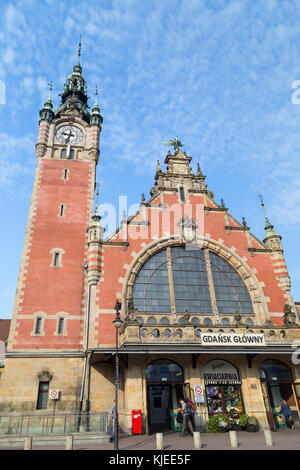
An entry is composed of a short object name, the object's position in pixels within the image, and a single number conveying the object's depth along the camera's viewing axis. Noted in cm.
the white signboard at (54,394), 1920
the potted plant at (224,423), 1728
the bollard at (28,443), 1182
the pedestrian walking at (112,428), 1510
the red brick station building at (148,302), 1906
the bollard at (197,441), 1214
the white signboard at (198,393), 1800
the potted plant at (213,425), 1718
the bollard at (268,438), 1230
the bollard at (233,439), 1228
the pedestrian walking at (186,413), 1590
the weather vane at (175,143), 3217
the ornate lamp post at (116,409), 1166
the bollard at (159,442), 1174
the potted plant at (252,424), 1759
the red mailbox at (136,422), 1644
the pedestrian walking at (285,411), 1777
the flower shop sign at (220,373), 1931
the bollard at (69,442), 1201
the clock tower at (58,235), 2159
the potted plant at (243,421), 1786
